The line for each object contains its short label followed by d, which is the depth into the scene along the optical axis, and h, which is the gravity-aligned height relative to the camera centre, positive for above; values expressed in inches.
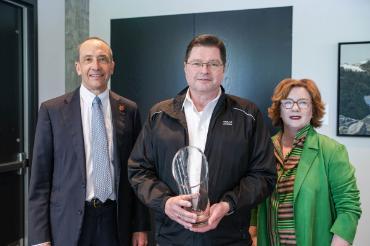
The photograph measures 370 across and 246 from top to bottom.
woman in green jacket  59.1 -14.2
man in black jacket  50.3 -5.8
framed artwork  101.2 +6.7
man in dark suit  60.1 -10.0
